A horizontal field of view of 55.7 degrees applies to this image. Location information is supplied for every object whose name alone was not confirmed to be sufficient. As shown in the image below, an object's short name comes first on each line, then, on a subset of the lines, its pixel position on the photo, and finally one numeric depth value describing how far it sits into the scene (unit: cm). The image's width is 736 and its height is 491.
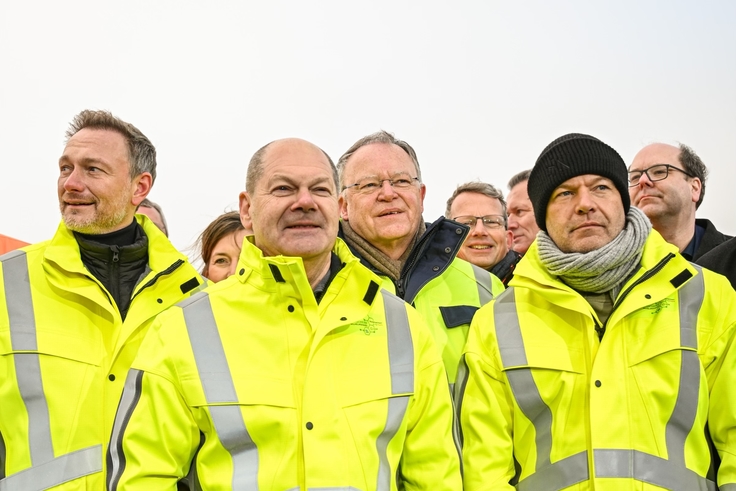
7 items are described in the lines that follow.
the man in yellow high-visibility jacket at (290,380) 200
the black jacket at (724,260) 294
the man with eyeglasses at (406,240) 291
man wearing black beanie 224
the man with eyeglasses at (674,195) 405
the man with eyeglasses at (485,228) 442
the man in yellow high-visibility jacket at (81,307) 235
